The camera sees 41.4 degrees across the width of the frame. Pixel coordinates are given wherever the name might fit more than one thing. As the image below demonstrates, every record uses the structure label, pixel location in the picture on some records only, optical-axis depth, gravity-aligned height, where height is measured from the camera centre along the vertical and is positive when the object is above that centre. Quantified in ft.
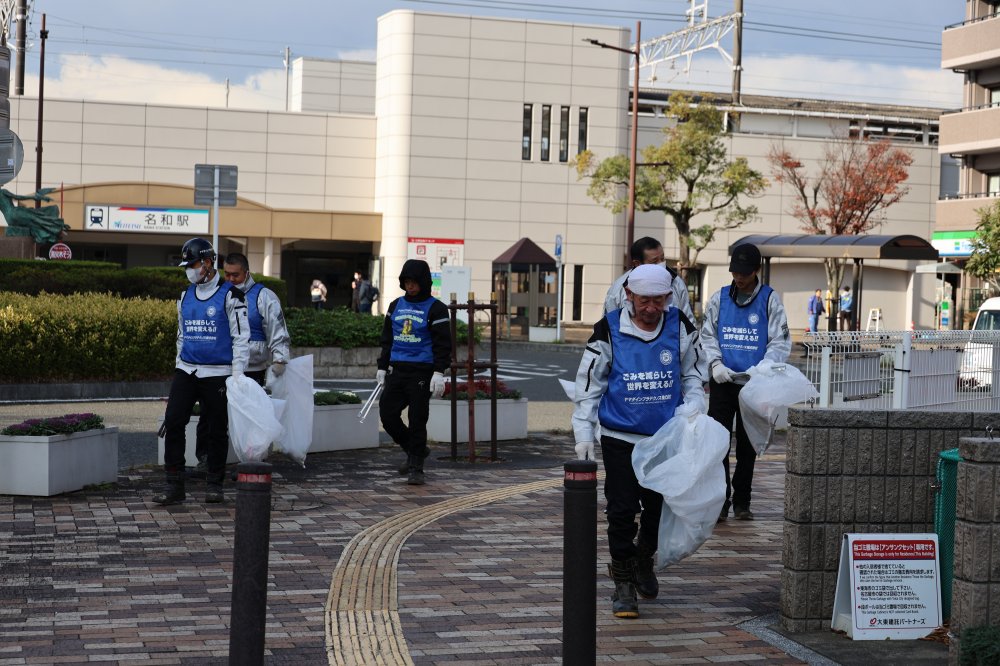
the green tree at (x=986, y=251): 117.50 +5.84
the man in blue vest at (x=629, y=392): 20.76 -1.37
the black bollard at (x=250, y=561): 14.69 -2.99
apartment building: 139.74 +19.61
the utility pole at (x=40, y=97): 148.06 +21.75
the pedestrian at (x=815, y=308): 131.95 +0.21
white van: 34.24 -1.38
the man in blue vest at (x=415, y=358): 34.37 -1.53
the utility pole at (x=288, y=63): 221.25 +40.28
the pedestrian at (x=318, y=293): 136.46 +0.32
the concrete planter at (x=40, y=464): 30.42 -4.08
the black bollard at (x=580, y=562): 15.17 -2.97
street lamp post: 123.44 +13.53
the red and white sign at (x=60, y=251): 135.64 +3.87
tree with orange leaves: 170.50 +16.79
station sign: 154.81 +8.50
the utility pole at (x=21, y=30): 162.50 +31.86
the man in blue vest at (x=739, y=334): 28.99 -0.57
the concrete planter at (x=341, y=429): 40.47 -4.13
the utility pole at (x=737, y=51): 188.75 +36.93
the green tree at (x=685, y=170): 137.08 +14.36
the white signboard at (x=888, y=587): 19.10 -4.02
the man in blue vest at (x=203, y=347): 30.25 -1.26
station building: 158.51 +16.60
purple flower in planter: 30.78 -3.26
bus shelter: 93.91 +4.59
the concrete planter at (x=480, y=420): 44.16 -4.07
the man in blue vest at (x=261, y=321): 32.89 -0.66
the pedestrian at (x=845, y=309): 127.03 +0.19
